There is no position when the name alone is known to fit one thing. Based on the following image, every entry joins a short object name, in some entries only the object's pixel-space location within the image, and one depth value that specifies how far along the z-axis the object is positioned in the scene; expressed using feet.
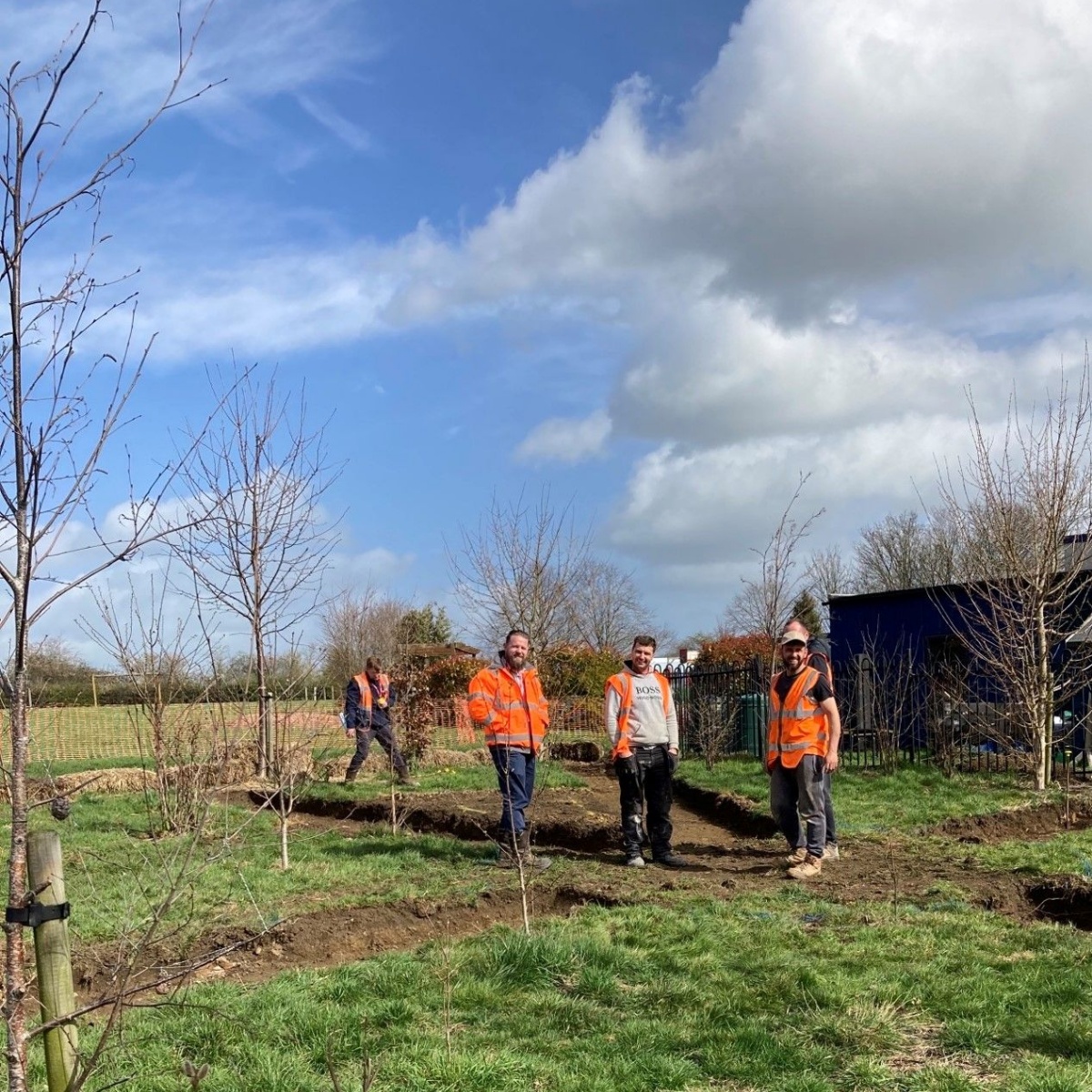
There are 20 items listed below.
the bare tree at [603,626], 106.39
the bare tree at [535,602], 53.11
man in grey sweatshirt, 27.61
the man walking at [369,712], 44.86
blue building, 47.09
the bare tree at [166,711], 27.58
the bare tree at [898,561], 132.57
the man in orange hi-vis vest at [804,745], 25.63
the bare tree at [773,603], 47.73
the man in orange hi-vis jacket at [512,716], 27.04
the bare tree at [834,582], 141.90
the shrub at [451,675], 75.51
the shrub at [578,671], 69.36
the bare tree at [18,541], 8.11
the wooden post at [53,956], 9.57
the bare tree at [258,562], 44.24
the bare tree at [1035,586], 42.27
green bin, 54.80
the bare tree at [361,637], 64.90
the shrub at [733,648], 108.17
